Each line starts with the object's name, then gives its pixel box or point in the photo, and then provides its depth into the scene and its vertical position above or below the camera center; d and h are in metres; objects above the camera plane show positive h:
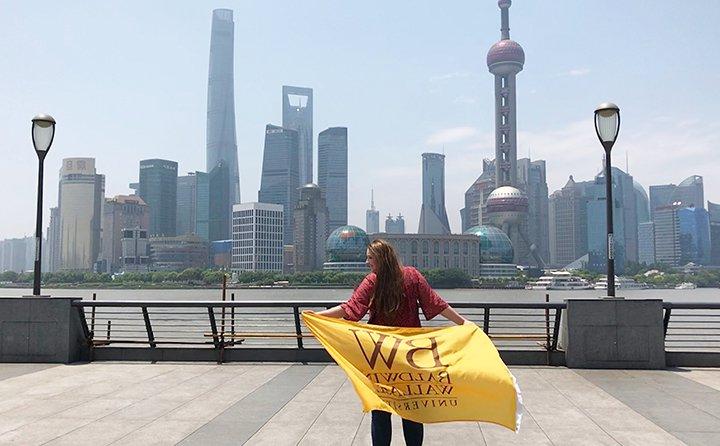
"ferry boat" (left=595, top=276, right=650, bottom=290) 189.00 -7.69
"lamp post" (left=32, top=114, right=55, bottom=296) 14.24 +2.77
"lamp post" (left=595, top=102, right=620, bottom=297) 13.27 +2.77
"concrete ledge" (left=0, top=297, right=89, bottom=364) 12.88 -1.48
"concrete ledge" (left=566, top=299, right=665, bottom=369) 12.08 -1.45
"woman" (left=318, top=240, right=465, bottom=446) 5.32 -0.36
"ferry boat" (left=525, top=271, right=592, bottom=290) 193.00 -8.39
